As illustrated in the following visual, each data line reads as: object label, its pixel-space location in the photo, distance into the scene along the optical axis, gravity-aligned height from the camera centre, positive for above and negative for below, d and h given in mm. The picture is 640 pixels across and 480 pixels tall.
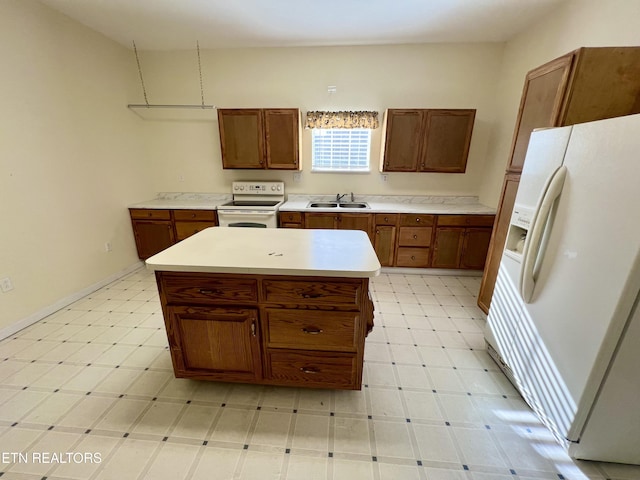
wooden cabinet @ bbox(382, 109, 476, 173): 3061 +271
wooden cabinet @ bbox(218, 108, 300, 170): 3236 +281
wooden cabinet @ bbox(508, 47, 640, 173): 1497 +460
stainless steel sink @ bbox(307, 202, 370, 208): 3550 -562
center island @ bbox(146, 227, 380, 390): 1365 -793
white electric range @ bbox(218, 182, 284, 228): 3240 -565
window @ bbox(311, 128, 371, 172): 3535 +169
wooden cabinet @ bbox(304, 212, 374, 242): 3197 -696
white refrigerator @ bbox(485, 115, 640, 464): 1023 -549
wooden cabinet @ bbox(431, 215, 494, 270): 3102 -906
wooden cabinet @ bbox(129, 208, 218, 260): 3355 -813
